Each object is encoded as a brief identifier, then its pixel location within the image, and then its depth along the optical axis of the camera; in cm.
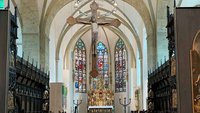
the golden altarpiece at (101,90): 2049
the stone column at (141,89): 1628
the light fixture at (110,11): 1577
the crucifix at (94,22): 1096
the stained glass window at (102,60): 2379
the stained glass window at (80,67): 2268
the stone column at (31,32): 1314
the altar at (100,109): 2016
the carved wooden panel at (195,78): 652
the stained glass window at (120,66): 2226
